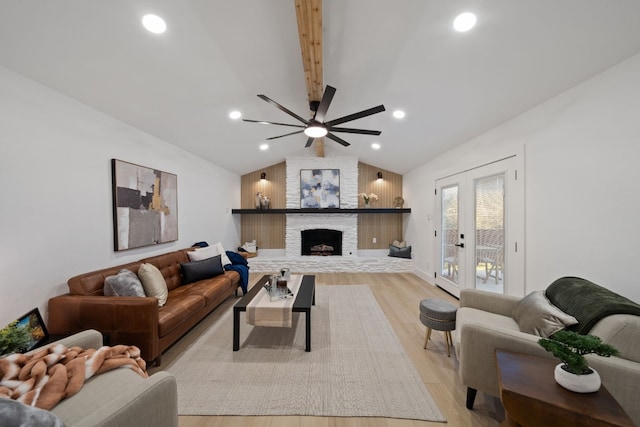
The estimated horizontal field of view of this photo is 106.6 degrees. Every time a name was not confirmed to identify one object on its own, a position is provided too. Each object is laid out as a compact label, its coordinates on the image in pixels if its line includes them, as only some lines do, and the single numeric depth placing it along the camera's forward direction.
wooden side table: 1.01
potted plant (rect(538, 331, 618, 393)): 1.10
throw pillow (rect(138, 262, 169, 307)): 2.50
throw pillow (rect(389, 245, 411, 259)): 5.92
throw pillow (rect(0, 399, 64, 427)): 0.74
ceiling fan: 2.21
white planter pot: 1.11
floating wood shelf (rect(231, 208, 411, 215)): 5.99
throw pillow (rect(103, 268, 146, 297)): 2.26
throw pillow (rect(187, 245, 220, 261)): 3.66
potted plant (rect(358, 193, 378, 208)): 6.39
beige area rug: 1.72
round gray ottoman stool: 2.25
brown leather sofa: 2.05
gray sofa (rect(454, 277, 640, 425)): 1.25
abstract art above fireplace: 6.29
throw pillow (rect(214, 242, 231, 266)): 4.00
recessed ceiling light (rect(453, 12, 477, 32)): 1.71
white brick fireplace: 6.28
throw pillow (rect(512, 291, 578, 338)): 1.58
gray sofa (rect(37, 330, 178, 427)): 1.00
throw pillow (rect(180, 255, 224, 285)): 3.37
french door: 2.77
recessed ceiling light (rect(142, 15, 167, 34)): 1.72
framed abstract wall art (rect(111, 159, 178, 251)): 2.73
